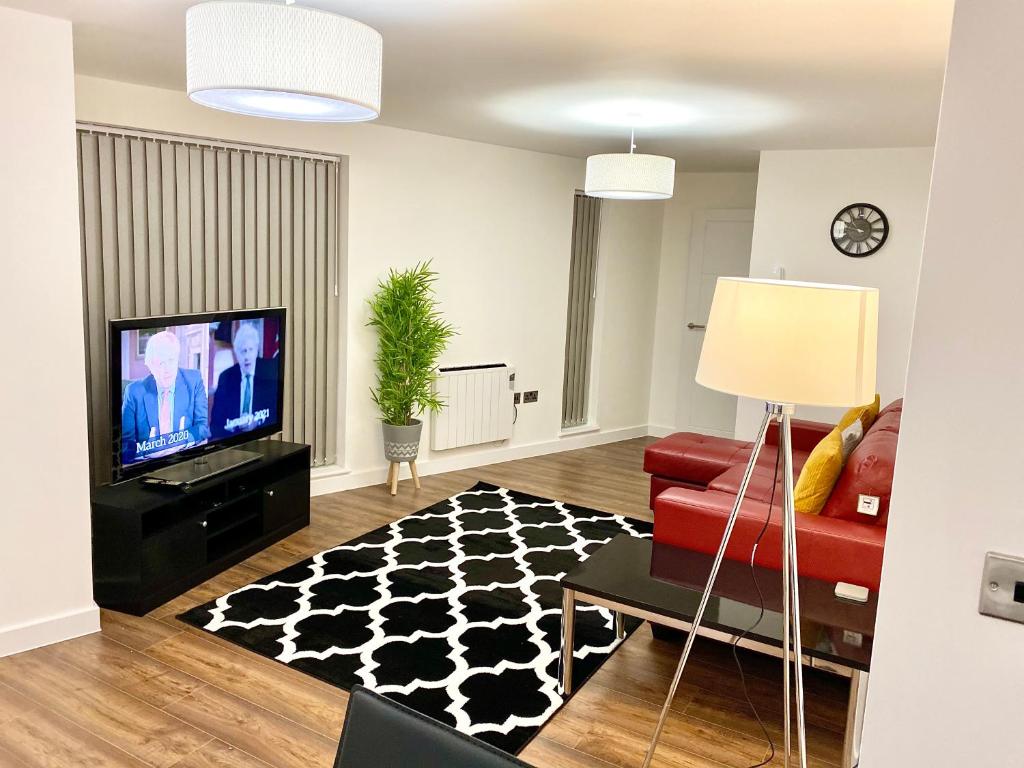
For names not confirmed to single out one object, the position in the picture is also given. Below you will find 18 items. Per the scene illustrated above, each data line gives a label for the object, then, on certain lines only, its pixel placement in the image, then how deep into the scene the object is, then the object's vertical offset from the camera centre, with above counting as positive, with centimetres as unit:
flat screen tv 388 -66
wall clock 568 +39
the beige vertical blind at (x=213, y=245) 438 +5
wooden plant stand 577 -143
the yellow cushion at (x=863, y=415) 443 -68
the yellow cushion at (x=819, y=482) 337 -78
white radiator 631 -106
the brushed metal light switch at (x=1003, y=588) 130 -45
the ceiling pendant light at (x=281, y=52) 222 +54
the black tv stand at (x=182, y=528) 376 -133
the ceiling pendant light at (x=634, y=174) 446 +54
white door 768 -6
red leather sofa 310 -91
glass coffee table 265 -112
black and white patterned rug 323 -159
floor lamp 208 -15
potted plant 561 -59
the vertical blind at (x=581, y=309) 738 -31
